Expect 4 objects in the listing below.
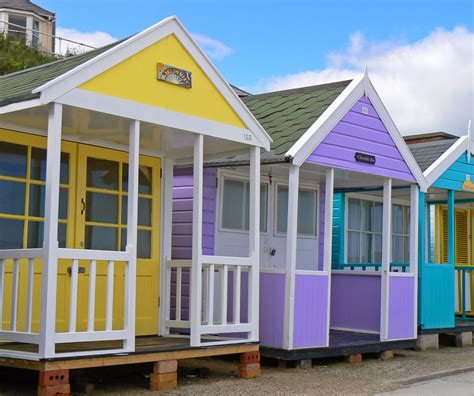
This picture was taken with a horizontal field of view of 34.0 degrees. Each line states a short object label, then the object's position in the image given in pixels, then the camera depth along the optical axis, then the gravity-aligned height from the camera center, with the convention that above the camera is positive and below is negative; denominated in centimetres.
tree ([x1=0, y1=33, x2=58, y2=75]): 2927 +823
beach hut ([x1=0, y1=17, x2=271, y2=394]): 671 +67
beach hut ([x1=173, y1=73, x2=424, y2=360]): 912 +65
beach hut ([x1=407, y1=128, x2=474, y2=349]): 1179 +28
